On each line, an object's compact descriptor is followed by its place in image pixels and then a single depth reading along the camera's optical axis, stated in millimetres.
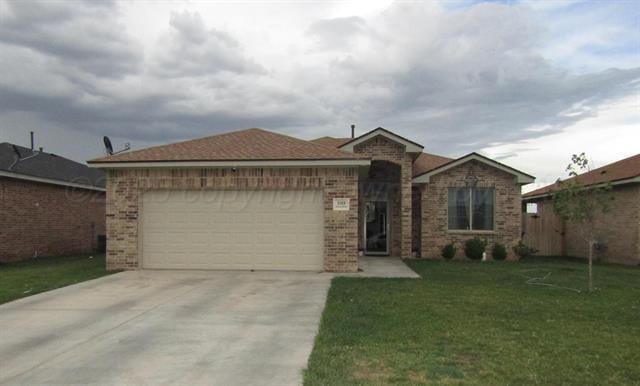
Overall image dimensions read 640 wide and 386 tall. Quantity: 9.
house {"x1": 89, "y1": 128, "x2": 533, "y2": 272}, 13086
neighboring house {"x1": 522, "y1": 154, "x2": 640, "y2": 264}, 16906
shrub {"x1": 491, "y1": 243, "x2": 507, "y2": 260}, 17273
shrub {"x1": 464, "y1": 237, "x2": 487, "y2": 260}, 17188
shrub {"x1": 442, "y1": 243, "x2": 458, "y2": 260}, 17344
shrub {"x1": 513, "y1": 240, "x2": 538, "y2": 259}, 17578
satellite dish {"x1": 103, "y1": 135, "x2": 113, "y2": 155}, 18297
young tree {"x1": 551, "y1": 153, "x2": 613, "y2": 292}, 10656
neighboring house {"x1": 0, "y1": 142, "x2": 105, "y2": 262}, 16797
